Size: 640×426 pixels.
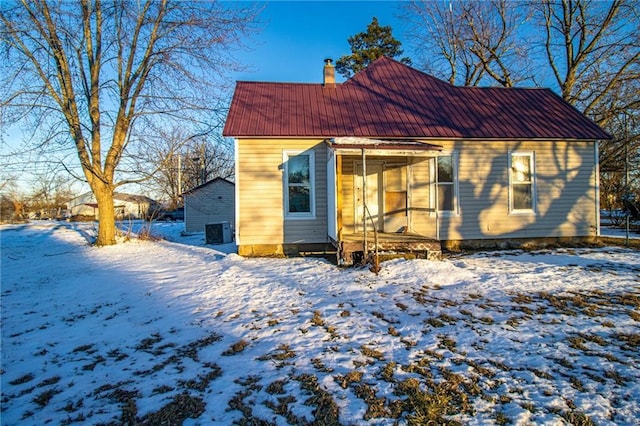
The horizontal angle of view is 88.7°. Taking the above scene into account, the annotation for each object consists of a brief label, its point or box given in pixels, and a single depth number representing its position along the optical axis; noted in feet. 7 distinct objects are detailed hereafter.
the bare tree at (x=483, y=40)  62.54
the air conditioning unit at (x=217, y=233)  45.27
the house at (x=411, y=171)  30.71
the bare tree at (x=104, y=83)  35.58
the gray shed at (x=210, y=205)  69.11
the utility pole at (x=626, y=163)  49.83
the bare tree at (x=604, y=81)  50.29
